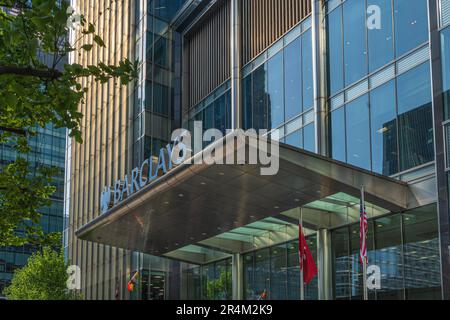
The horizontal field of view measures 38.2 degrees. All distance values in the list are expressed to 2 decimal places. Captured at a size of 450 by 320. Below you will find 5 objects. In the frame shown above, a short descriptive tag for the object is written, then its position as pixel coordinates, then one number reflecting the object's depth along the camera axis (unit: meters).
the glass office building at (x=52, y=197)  97.50
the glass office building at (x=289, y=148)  20.56
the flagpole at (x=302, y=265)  21.00
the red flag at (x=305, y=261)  20.98
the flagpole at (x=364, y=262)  18.90
